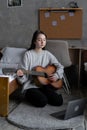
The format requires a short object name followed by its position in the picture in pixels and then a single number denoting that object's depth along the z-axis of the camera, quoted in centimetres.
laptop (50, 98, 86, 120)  278
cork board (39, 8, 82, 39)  458
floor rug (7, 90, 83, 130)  268
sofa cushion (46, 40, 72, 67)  400
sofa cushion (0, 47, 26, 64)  385
